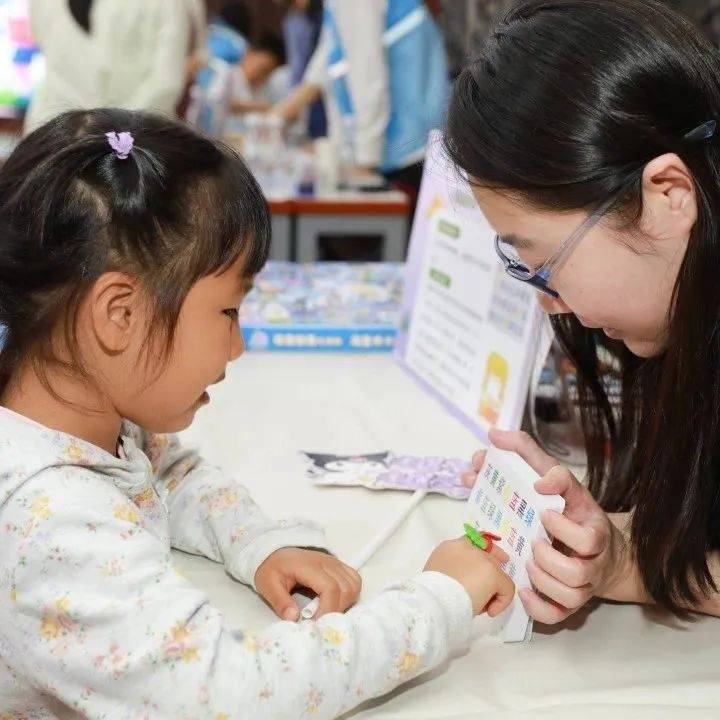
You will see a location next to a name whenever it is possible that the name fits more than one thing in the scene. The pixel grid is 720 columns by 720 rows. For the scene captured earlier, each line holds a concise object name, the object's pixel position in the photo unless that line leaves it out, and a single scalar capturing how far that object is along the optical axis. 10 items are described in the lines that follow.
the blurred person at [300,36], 4.95
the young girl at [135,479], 0.71
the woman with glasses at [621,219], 0.79
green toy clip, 0.89
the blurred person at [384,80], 3.41
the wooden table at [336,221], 3.07
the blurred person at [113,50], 3.26
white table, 0.77
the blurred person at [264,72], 4.85
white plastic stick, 0.99
